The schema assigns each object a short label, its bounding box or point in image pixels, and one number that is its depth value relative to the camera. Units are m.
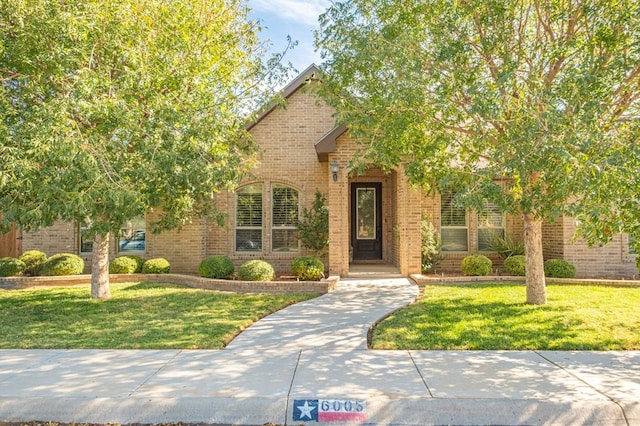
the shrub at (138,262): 12.43
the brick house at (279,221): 13.09
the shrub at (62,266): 11.91
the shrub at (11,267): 11.78
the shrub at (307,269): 10.91
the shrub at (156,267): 12.27
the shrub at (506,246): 12.37
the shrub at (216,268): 11.46
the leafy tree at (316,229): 12.63
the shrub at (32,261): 12.35
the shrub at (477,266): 11.39
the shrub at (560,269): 10.98
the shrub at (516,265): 11.36
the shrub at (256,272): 10.77
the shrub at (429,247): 12.05
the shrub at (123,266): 12.15
